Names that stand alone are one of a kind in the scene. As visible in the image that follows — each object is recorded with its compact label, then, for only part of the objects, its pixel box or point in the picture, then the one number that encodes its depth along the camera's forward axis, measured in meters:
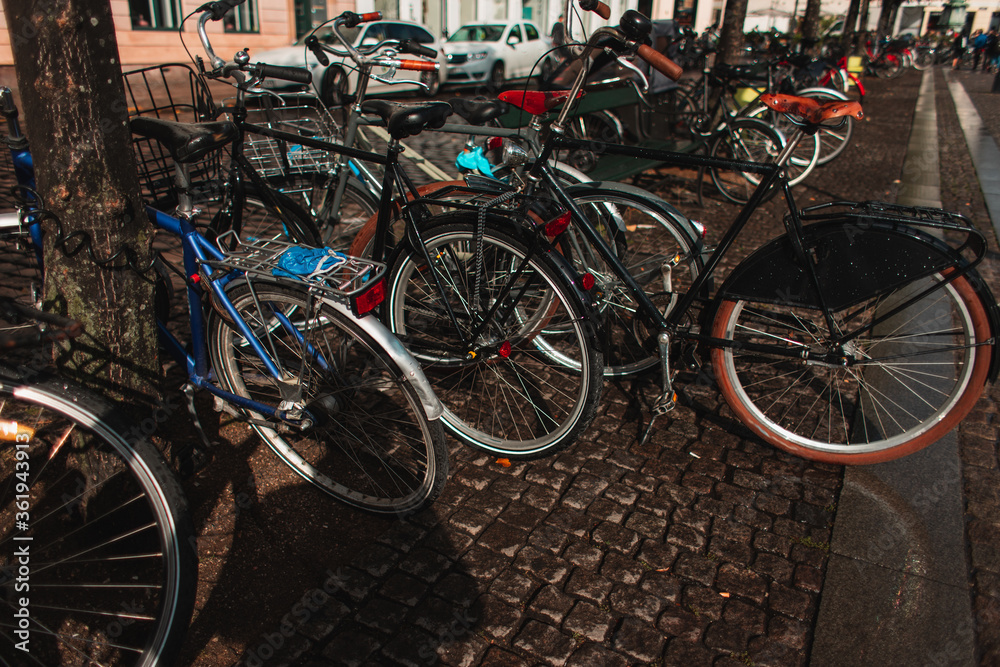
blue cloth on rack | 2.30
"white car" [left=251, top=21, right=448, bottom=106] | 13.61
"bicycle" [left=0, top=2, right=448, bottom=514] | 2.31
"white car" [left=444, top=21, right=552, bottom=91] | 17.06
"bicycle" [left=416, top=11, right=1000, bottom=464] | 2.71
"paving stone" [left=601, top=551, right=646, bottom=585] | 2.44
